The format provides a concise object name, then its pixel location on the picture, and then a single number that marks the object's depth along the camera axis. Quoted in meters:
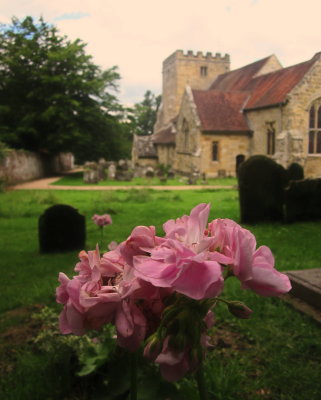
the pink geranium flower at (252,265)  0.87
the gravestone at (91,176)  24.73
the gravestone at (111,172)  27.40
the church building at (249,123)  25.20
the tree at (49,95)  28.94
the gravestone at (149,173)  28.33
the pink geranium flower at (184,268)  0.79
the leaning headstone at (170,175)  28.83
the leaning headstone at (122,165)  30.90
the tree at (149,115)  74.06
